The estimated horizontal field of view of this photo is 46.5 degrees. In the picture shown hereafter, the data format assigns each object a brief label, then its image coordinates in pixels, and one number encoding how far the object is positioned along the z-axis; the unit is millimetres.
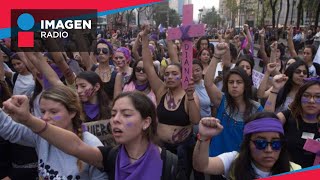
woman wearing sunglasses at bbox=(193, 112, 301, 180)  2381
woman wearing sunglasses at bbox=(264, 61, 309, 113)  3775
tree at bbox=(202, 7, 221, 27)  97138
